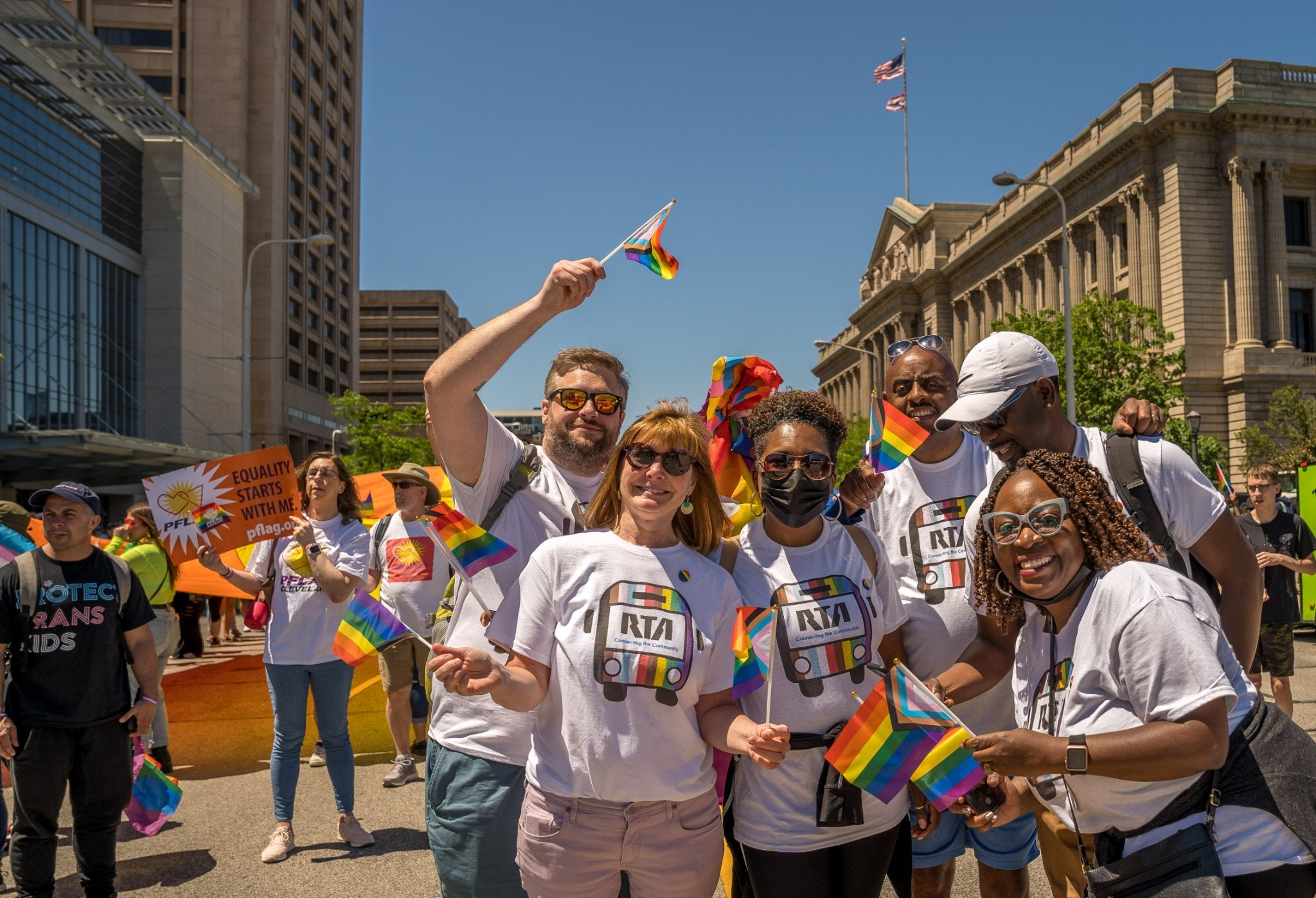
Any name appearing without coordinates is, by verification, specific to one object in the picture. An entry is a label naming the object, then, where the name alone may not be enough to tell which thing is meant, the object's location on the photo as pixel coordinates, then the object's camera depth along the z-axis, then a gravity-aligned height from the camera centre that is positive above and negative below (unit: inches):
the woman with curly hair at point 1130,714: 88.1 -21.6
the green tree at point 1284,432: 1272.1 +64.2
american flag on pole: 2332.7 +974.9
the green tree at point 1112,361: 1283.2 +159.5
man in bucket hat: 262.8 -21.2
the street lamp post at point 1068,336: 989.8 +162.1
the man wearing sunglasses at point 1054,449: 121.4 +0.3
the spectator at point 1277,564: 309.0 -27.8
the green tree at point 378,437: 1817.2 +100.0
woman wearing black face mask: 111.9 -20.2
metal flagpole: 2493.8 +1090.4
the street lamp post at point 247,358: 1022.4 +141.2
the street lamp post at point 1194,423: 1079.0 +62.0
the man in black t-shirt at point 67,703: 175.6 -38.1
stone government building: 1537.9 +418.8
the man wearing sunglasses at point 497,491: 112.6 -0.3
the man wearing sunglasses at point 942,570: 135.4 -12.2
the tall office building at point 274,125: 2455.7 +959.1
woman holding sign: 220.2 -39.0
